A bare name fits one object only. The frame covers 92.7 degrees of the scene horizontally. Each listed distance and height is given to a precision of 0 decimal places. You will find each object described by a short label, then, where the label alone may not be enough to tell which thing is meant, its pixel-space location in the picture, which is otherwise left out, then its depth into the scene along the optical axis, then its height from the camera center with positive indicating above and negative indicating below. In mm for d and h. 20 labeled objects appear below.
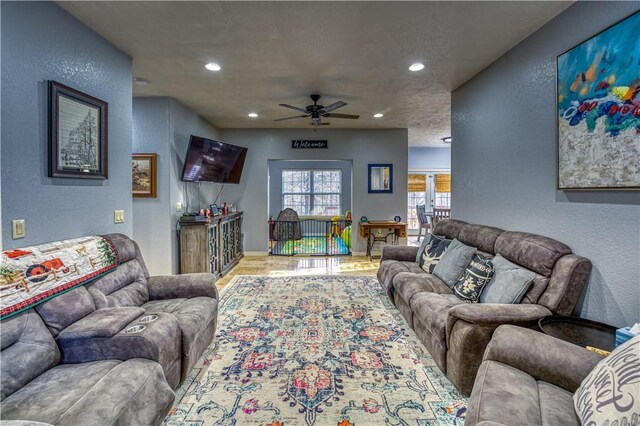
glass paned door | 9570 +320
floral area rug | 1905 -1285
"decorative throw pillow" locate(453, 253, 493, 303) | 2592 -653
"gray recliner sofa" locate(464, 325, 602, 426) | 1267 -846
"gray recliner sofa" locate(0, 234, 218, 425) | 1334 -841
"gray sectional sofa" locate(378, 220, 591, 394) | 1990 -726
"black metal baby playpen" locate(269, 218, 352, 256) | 7231 -957
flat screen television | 4582 +741
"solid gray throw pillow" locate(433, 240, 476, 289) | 2992 -586
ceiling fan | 4270 +1342
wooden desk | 6516 -559
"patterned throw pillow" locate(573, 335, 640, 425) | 1067 -704
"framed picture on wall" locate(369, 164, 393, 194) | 6754 +604
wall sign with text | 6684 +1350
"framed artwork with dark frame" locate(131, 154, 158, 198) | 4340 +448
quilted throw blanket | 1602 -386
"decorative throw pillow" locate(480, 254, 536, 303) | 2238 -602
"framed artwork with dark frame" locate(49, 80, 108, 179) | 2180 +571
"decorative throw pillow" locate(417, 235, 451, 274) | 3503 -560
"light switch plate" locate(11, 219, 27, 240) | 1895 -141
